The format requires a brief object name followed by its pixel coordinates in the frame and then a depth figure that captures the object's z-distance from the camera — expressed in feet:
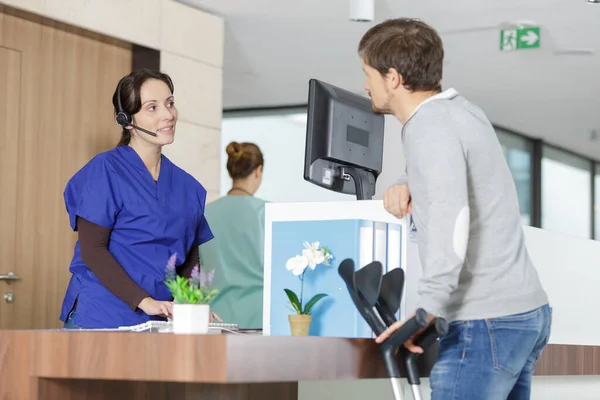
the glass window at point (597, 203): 37.01
